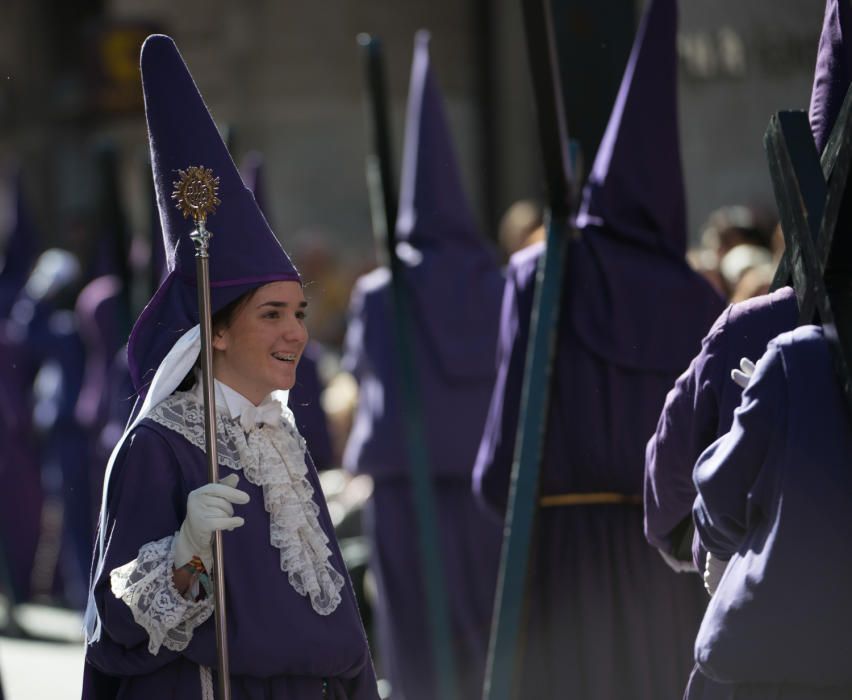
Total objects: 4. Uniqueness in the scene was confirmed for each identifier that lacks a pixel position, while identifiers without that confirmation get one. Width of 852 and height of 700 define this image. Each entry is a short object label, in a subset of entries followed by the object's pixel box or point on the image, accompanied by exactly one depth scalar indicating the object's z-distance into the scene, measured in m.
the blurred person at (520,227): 15.42
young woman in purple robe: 6.85
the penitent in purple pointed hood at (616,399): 10.91
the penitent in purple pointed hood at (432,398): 15.02
